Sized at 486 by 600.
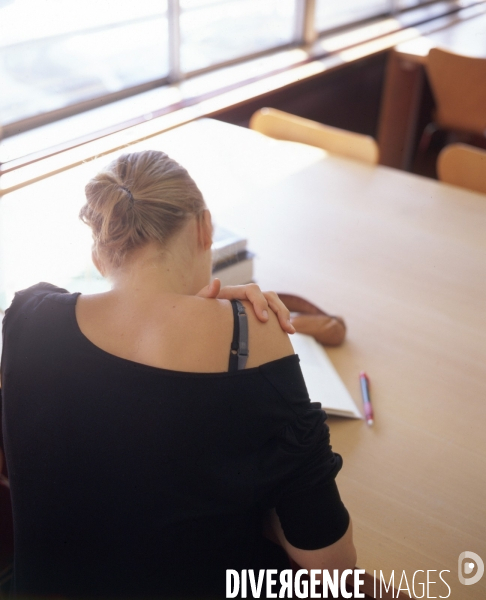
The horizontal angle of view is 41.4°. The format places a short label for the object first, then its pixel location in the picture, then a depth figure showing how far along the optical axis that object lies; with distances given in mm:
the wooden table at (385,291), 958
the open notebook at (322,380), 1118
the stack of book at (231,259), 1360
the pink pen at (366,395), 1116
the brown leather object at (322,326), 1280
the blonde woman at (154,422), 781
